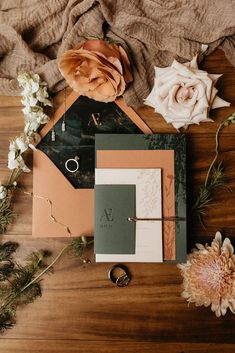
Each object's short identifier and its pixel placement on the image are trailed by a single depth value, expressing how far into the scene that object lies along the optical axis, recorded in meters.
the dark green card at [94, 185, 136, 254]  0.89
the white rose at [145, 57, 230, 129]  0.87
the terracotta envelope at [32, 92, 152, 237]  0.91
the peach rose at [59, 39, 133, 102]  0.87
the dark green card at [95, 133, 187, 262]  0.90
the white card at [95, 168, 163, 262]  0.89
